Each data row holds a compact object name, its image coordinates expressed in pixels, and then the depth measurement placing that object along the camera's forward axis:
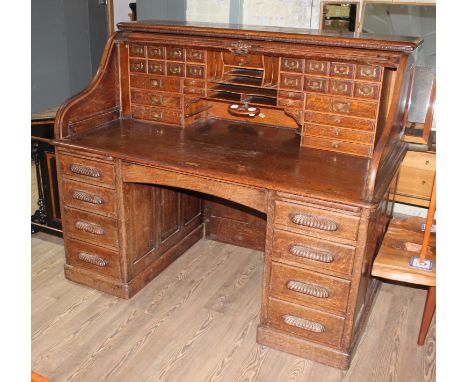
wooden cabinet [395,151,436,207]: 3.03
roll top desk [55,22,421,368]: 2.15
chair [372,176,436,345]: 2.20
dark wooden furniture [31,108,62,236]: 3.08
